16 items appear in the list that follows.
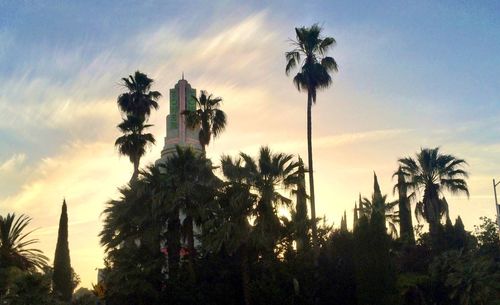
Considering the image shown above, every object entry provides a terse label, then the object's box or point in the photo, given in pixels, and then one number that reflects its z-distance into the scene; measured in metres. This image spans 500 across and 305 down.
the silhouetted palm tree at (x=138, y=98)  46.88
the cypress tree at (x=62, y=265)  44.19
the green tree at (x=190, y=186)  30.14
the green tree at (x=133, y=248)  29.06
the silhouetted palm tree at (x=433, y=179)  41.56
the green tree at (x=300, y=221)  29.11
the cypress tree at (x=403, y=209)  43.84
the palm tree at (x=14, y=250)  37.84
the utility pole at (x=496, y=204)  39.02
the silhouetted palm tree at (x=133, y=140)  44.41
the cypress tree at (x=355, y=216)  29.25
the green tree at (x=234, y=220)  27.75
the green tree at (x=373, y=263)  27.48
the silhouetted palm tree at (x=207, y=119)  38.72
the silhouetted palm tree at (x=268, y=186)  27.84
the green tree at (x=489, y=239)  45.06
